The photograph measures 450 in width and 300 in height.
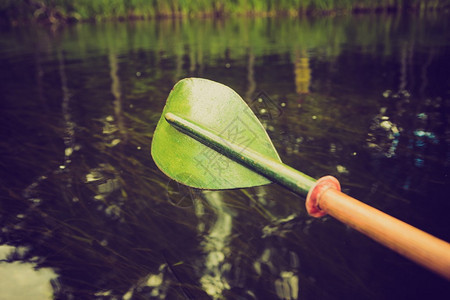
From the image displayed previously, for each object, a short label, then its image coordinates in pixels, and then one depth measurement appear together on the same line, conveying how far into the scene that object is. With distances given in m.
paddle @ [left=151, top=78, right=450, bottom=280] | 0.81
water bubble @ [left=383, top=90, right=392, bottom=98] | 3.39
